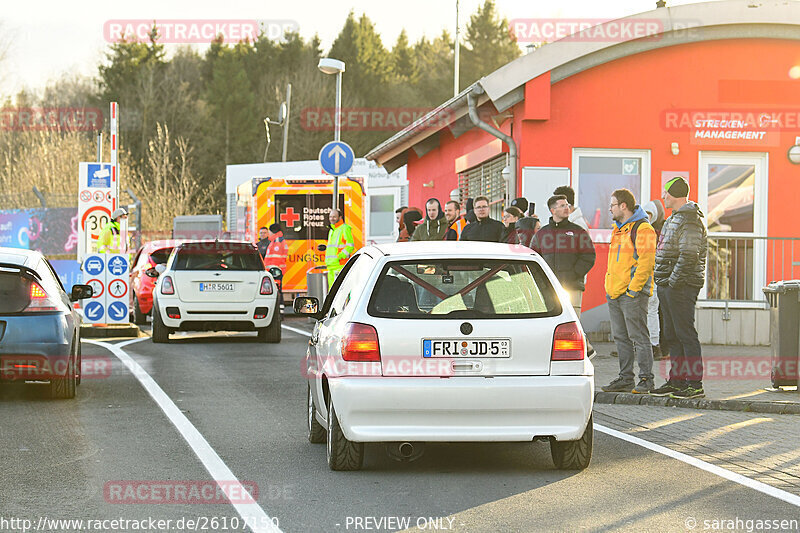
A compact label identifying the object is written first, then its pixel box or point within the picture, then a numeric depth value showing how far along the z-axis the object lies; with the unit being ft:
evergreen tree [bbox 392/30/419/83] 313.73
